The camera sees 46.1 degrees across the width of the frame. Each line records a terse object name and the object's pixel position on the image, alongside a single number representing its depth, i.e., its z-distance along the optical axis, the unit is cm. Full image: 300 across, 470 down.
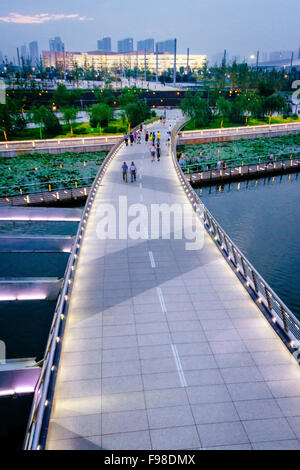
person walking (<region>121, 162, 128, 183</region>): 2420
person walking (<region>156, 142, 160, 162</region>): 3122
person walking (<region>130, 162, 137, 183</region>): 2414
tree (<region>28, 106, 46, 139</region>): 5841
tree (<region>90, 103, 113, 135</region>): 6331
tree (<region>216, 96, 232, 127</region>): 6950
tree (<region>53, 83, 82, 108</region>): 8588
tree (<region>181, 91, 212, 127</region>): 6569
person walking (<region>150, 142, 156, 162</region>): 3100
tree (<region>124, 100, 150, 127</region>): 6162
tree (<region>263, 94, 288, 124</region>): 7256
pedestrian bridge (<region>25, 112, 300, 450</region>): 674
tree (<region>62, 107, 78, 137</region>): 6143
